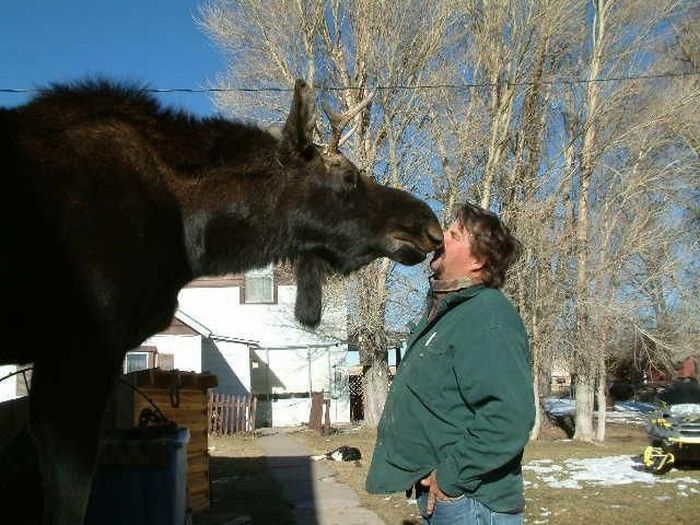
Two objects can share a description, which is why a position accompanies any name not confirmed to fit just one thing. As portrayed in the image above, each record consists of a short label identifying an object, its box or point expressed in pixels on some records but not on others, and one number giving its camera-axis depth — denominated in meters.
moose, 2.86
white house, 25.38
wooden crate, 6.32
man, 2.70
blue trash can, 4.00
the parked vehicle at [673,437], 11.60
